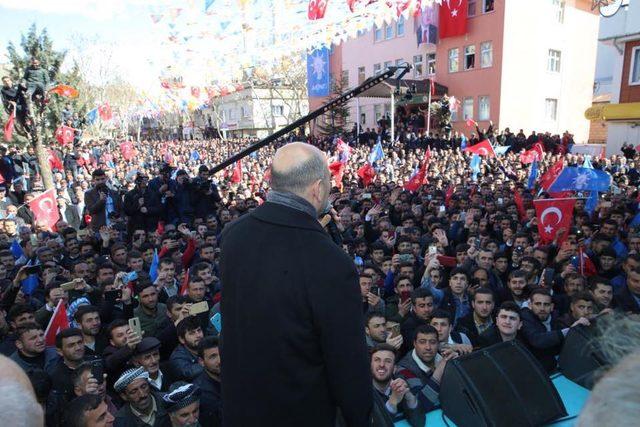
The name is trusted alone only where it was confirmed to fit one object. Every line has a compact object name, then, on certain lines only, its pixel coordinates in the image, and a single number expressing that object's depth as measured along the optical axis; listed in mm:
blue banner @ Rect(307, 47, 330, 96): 36250
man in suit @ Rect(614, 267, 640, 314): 4789
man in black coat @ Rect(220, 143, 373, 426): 1464
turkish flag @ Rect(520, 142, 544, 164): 13791
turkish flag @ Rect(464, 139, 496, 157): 13211
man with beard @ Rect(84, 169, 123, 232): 8898
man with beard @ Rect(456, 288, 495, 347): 4348
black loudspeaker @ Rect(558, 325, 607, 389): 3072
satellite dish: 19455
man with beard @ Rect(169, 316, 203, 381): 3850
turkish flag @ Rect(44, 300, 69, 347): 4195
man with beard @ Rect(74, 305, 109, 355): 4211
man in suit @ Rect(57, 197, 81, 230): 10523
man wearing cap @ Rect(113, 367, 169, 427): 3119
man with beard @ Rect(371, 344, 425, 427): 2902
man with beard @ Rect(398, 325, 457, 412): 3336
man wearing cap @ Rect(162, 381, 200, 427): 3029
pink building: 24641
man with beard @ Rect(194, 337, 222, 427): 3117
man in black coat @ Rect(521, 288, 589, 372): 3832
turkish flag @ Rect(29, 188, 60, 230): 7777
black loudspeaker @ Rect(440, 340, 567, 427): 2518
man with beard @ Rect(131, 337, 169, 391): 3717
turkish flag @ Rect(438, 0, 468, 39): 25531
